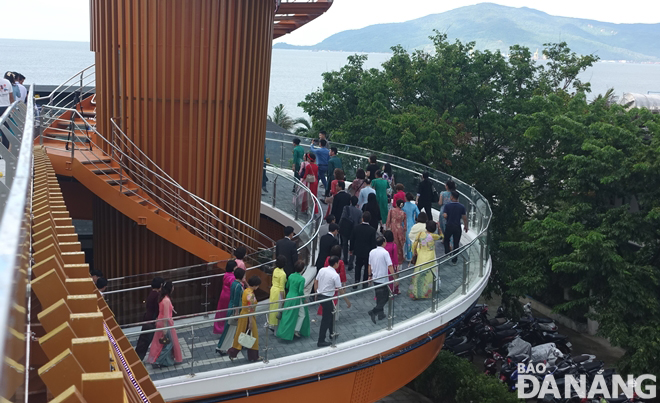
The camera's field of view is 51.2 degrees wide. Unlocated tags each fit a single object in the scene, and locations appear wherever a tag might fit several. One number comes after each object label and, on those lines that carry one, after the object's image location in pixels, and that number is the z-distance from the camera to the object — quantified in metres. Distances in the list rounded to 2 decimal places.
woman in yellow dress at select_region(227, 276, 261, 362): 9.11
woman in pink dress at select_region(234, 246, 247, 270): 10.19
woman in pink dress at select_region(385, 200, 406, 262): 12.71
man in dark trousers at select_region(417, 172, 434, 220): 15.70
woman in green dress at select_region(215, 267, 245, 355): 9.09
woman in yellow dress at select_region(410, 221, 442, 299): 11.21
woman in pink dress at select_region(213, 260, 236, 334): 9.75
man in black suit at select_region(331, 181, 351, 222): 13.57
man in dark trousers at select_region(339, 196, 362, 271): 12.62
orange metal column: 12.64
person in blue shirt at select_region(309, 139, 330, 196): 16.77
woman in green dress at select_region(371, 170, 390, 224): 14.77
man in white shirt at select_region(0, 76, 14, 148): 12.69
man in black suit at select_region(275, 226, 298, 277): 10.91
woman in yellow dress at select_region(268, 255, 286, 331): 9.57
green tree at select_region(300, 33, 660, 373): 15.67
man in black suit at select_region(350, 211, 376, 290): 11.61
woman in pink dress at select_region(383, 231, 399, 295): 10.73
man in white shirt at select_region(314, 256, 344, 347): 9.94
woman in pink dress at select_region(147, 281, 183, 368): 8.65
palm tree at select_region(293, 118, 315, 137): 37.71
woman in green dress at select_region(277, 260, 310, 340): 9.56
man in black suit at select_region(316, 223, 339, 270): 11.18
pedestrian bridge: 8.46
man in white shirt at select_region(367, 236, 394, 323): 10.49
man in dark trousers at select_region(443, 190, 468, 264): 13.90
